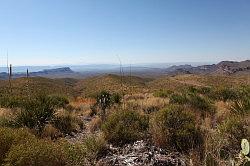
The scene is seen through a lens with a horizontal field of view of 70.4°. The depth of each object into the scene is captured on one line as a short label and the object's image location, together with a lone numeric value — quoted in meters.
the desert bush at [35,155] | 2.40
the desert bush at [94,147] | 3.71
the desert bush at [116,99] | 8.72
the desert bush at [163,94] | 10.80
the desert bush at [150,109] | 6.90
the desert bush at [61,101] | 8.51
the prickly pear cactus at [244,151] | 1.52
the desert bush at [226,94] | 8.65
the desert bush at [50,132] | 4.99
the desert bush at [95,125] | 5.76
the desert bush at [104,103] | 6.74
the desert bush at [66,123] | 5.68
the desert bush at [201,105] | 6.45
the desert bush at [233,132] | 3.66
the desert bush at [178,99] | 7.28
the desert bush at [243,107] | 4.54
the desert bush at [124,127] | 4.39
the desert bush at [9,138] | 2.67
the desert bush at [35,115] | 5.04
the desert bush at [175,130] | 4.01
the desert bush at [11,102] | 7.88
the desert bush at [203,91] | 11.57
